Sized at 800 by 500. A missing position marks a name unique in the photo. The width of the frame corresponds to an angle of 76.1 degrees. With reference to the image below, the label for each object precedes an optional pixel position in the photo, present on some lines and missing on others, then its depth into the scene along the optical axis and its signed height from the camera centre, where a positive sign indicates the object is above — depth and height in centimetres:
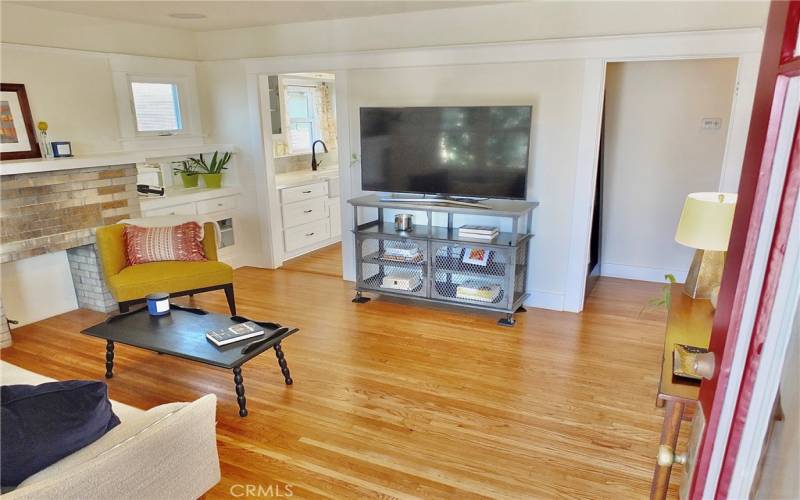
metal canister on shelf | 415 -70
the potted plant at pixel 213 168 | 504 -32
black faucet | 635 -31
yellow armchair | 355 -97
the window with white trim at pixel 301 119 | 628 +20
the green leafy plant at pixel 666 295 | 227 -72
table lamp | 198 -38
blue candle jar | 295 -95
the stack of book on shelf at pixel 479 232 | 380 -72
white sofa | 126 -86
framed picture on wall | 362 +9
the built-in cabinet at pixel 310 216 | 544 -89
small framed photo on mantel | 388 -9
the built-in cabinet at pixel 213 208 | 449 -65
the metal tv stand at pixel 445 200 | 393 -52
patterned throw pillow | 379 -79
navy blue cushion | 128 -74
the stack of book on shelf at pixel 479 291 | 388 -117
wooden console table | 158 -78
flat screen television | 369 -12
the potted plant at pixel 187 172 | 504 -35
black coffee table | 253 -104
